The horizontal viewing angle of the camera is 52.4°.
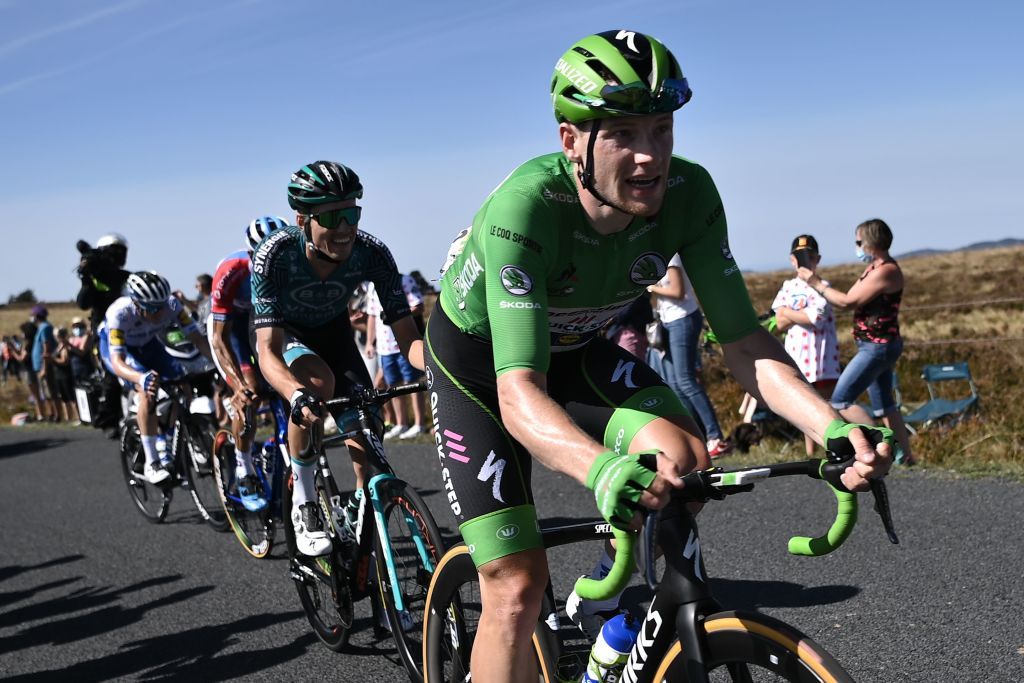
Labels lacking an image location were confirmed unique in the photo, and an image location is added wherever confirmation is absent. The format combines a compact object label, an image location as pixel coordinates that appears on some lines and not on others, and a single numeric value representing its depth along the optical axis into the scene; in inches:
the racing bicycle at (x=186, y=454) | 358.6
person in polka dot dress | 354.0
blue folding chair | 378.6
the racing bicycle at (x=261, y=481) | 275.0
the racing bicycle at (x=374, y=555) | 173.8
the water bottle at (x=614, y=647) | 109.3
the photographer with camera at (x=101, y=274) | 396.5
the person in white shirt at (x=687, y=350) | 366.3
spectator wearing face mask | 315.6
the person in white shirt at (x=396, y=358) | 459.8
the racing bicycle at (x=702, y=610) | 86.0
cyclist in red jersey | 280.0
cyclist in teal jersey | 208.7
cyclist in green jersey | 103.5
